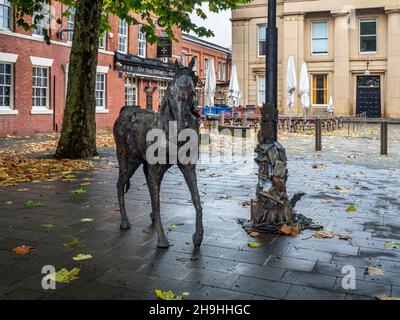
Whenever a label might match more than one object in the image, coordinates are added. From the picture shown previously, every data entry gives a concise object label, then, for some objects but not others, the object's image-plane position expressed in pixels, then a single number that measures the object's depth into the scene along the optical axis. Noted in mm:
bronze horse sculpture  4227
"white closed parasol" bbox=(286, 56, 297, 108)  26234
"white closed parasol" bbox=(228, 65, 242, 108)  27906
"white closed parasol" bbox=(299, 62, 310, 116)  27141
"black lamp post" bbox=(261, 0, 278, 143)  5383
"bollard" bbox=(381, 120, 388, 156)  13656
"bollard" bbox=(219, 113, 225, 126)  23969
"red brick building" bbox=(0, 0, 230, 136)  20422
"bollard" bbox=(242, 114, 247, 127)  25081
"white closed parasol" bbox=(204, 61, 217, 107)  26141
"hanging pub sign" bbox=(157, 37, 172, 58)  31141
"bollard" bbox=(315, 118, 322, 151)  15141
